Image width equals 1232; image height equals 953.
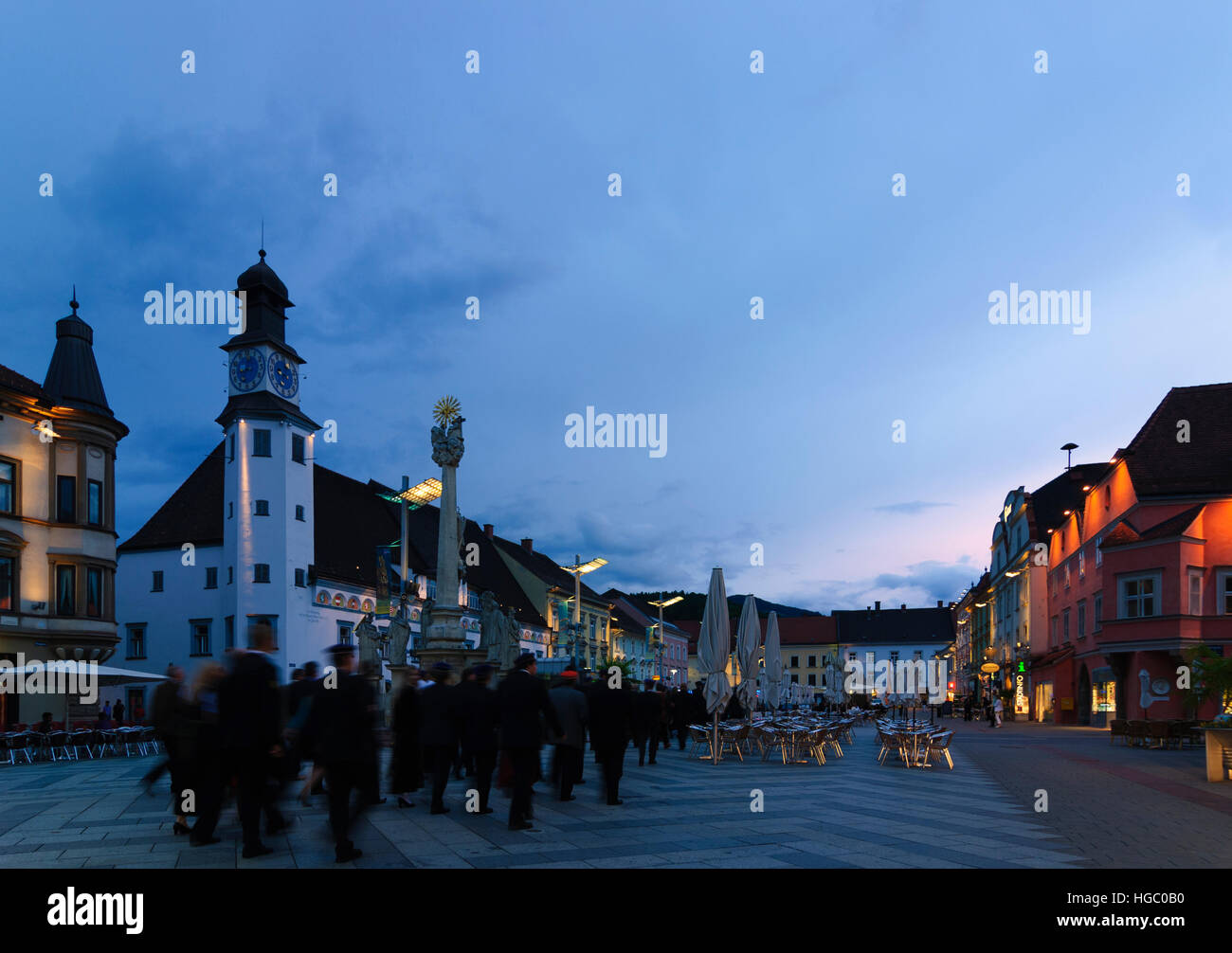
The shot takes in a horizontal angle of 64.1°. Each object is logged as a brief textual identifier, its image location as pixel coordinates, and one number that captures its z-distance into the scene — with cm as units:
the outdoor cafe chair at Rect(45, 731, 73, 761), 2352
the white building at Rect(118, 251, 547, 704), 4509
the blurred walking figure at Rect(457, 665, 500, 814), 1150
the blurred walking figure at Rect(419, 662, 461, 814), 1190
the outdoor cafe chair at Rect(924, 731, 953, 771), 1845
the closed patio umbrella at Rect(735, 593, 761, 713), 2392
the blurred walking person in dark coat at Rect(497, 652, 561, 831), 1054
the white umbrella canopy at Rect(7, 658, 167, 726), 2280
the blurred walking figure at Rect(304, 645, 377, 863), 855
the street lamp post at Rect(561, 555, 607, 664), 4441
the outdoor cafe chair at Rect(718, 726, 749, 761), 2127
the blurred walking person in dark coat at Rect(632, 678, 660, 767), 1834
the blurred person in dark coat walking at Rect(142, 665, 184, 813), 1056
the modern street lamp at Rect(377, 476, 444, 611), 3859
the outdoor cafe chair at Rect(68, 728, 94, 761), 2411
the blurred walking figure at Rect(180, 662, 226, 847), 956
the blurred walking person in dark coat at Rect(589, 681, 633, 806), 1280
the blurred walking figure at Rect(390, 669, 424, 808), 1217
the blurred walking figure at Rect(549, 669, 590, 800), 1228
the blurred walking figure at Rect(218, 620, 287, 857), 884
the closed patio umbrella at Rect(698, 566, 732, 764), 2064
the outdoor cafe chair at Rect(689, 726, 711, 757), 2120
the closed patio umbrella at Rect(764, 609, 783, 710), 3192
